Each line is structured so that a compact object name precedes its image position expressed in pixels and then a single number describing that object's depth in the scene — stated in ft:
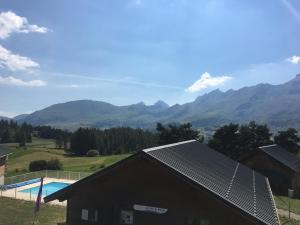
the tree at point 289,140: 148.83
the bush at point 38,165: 140.31
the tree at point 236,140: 140.98
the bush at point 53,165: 140.34
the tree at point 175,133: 144.51
